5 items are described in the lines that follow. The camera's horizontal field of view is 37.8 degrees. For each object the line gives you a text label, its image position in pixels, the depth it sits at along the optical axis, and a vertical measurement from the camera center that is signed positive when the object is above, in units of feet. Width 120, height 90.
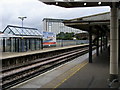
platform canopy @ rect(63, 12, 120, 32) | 39.80 +4.48
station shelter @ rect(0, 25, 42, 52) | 78.79 -0.32
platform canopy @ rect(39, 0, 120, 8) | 25.02 +5.57
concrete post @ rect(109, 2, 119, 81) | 24.74 -0.40
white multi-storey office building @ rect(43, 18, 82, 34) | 355.13 +28.77
